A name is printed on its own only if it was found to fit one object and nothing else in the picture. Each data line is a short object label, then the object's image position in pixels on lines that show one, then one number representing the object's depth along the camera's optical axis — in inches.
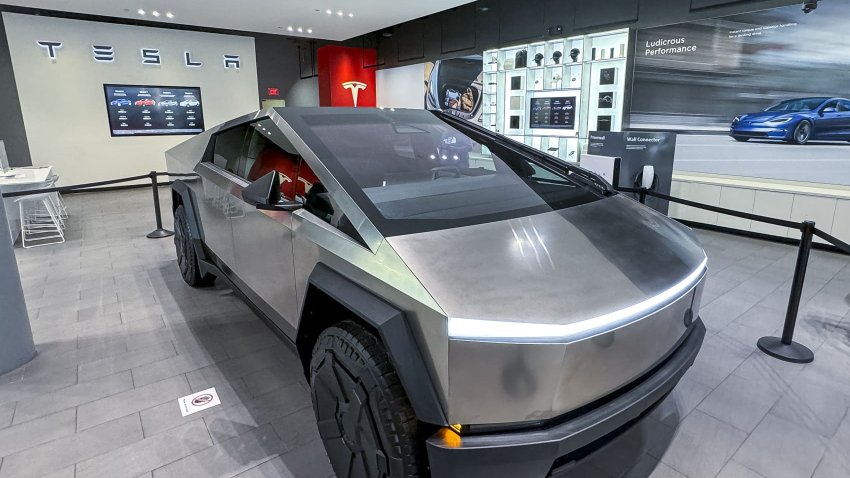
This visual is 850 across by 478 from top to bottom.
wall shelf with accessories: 250.2
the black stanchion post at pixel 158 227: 205.8
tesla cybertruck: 43.3
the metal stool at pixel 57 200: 228.2
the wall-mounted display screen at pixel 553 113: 273.4
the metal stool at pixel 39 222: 204.2
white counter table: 192.4
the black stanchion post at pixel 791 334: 97.2
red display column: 397.1
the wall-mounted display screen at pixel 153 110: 348.5
